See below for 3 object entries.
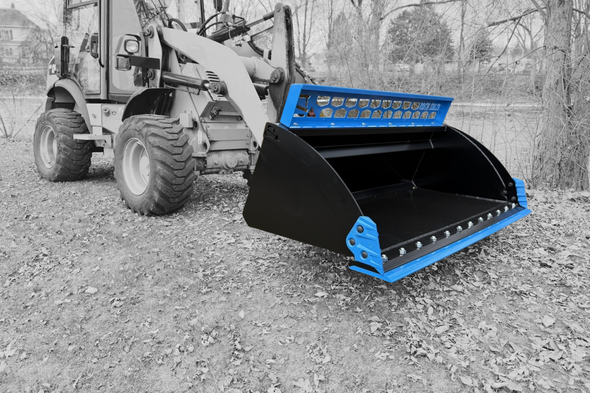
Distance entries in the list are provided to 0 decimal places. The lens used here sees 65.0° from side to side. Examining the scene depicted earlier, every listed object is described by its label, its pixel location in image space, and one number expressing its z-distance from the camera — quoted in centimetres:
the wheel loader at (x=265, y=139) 293
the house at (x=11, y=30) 1742
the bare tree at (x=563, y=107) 599
